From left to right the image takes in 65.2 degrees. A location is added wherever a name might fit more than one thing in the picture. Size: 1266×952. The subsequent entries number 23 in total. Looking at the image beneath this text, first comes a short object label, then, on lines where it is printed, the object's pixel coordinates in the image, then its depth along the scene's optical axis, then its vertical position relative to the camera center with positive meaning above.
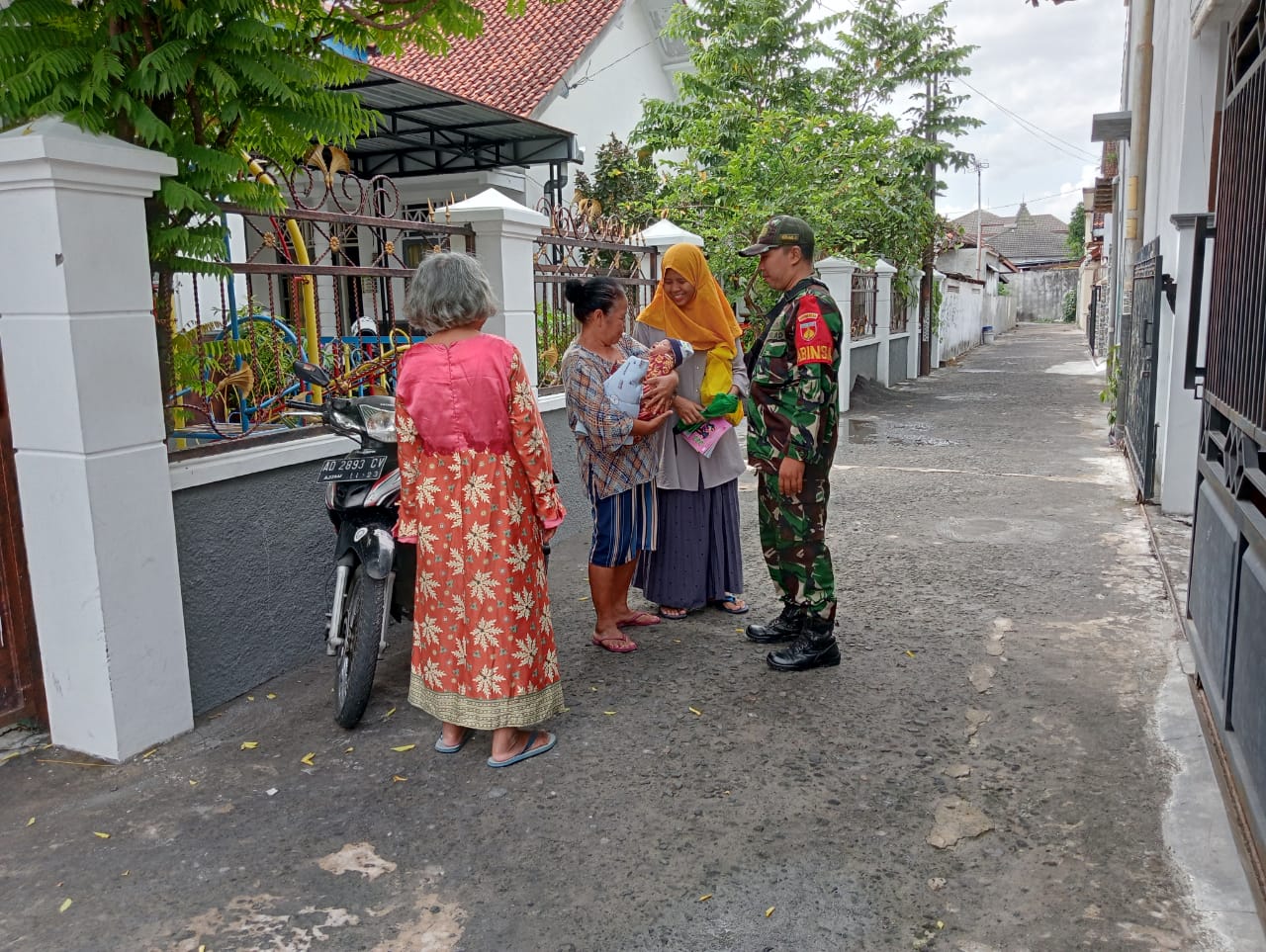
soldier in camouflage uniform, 3.69 -0.45
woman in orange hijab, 4.19 -0.67
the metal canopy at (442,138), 10.70 +2.25
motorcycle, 3.39 -0.78
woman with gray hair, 3.03 -0.58
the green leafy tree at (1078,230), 49.59 +3.78
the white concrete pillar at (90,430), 2.92 -0.32
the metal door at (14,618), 3.20 -0.95
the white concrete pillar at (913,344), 17.72 -0.64
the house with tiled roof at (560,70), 13.77 +3.69
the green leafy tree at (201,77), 3.06 +0.79
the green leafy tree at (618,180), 14.26 +1.95
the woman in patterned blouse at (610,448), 3.91 -0.54
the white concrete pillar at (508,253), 5.13 +0.34
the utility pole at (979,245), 38.63 +2.39
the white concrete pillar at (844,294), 12.07 +0.19
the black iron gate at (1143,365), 6.40 -0.44
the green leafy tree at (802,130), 11.34 +2.38
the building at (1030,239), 64.19 +4.53
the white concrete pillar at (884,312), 14.80 -0.06
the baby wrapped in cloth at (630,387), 3.85 -0.28
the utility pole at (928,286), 17.73 +0.38
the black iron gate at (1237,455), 2.61 -0.47
